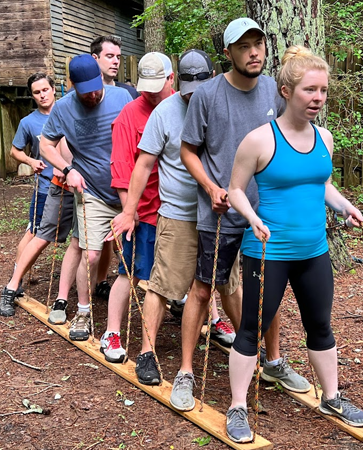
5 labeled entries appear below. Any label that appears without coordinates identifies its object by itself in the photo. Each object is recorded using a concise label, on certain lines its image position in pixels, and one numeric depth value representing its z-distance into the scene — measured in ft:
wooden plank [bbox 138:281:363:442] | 10.09
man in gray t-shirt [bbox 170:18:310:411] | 10.52
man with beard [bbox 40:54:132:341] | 15.06
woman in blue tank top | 9.27
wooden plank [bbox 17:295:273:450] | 9.81
